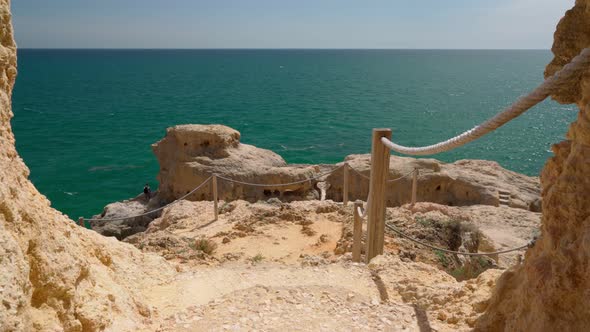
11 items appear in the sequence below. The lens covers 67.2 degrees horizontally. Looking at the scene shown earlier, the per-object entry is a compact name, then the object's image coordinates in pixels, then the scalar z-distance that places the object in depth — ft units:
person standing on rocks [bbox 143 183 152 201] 55.06
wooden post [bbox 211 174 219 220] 30.42
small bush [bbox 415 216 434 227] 25.55
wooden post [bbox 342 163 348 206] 32.22
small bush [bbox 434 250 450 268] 21.27
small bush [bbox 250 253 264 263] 19.63
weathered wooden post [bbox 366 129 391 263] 16.22
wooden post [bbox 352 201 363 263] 18.61
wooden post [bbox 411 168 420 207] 31.92
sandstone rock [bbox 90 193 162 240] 43.19
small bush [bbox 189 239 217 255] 22.56
